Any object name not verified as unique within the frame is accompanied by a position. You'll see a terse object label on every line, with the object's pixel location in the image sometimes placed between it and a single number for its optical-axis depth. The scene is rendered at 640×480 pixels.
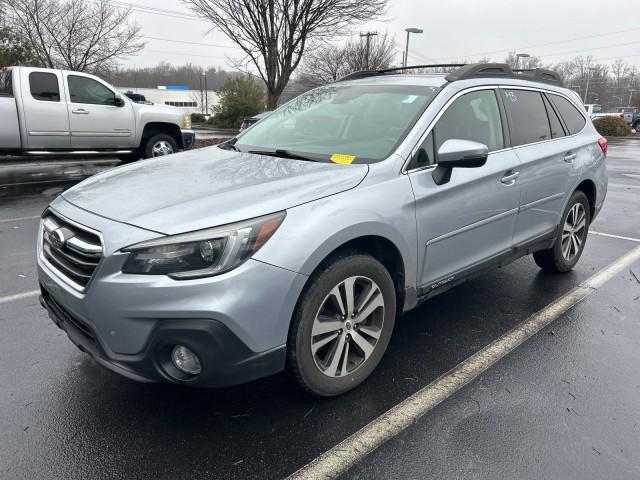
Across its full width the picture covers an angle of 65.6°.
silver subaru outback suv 2.16
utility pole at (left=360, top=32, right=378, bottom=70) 29.48
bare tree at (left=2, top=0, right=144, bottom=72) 19.27
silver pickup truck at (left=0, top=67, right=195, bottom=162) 9.04
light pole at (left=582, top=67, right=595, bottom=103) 78.55
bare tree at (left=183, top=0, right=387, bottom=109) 14.11
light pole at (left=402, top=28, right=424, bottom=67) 26.41
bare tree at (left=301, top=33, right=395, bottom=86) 30.79
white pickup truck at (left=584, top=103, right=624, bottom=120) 51.12
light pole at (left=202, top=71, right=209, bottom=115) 76.79
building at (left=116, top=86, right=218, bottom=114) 79.25
